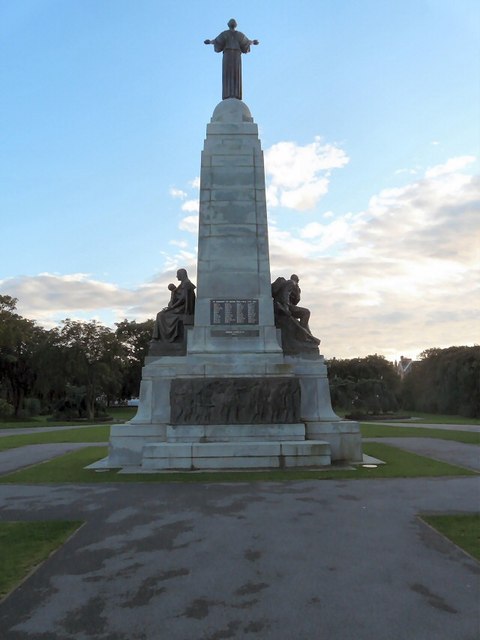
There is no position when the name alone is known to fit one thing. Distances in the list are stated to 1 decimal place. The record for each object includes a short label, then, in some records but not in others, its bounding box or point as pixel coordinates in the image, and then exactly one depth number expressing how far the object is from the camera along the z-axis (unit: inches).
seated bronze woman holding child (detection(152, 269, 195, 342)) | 556.4
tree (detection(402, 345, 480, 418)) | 1923.0
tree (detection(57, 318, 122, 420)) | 1800.0
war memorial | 467.5
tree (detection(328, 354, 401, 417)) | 1779.9
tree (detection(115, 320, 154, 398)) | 2304.4
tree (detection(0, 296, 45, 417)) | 1728.6
